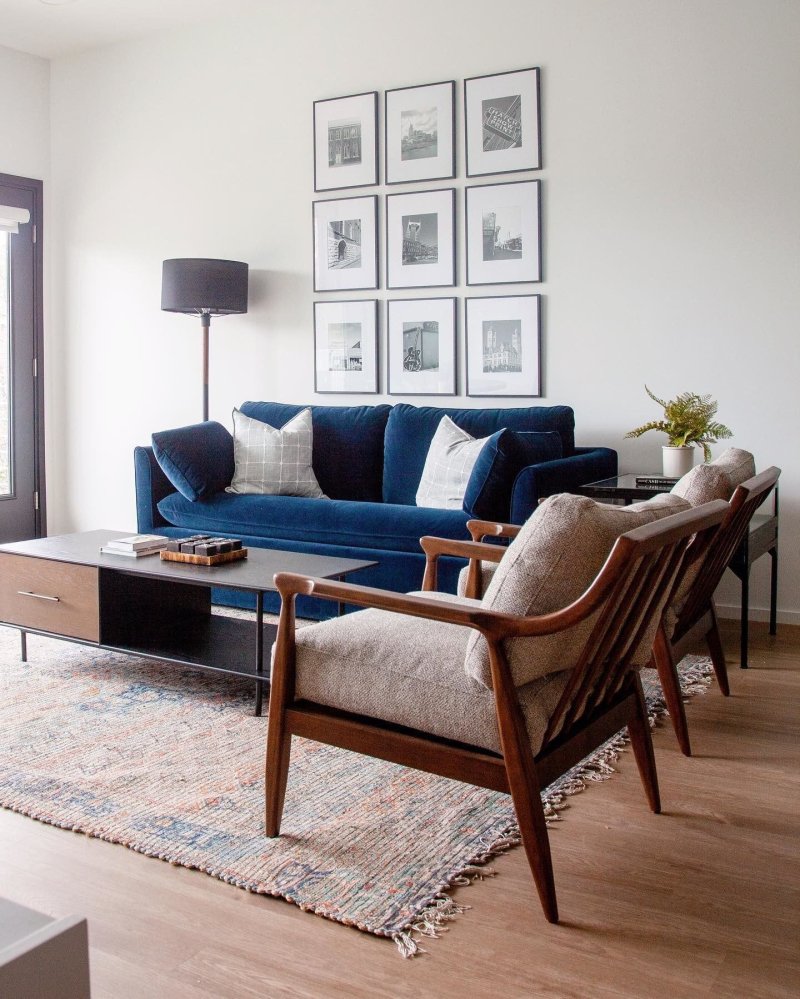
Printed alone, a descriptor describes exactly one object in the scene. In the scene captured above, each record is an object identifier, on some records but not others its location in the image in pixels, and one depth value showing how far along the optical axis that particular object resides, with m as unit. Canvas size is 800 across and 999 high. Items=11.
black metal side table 3.63
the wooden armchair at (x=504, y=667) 1.88
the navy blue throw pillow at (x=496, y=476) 3.91
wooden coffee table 3.23
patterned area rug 2.04
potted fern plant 4.02
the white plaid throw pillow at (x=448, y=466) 4.25
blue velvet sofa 4.00
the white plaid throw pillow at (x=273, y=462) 4.80
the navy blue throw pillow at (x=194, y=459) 4.61
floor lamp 5.16
